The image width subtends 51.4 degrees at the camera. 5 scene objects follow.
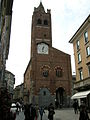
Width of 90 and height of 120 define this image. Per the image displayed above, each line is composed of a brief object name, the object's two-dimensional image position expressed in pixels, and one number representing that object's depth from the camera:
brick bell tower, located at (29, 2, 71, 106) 20.11
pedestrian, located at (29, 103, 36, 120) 5.50
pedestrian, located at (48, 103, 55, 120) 6.18
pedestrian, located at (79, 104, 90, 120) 4.77
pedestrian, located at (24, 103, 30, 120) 5.41
